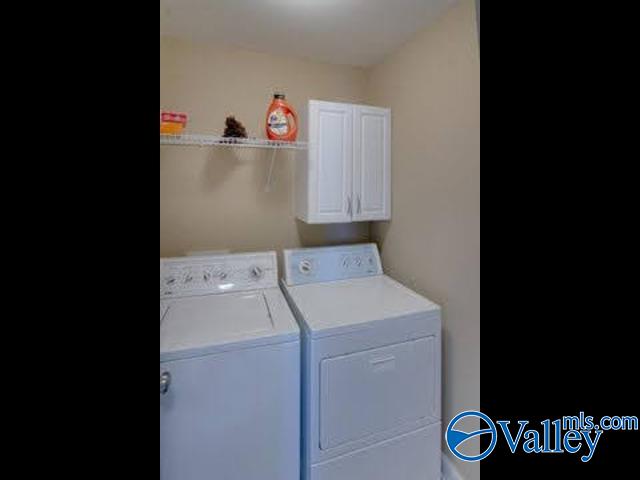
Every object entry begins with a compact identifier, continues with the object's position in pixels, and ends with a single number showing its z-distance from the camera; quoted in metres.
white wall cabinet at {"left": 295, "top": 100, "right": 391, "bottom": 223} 1.92
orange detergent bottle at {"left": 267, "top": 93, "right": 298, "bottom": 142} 1.87
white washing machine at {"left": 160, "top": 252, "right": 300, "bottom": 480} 1.21
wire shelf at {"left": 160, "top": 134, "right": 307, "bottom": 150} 1.63
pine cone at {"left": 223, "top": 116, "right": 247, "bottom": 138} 1.82
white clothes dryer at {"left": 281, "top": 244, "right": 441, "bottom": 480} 1.37
